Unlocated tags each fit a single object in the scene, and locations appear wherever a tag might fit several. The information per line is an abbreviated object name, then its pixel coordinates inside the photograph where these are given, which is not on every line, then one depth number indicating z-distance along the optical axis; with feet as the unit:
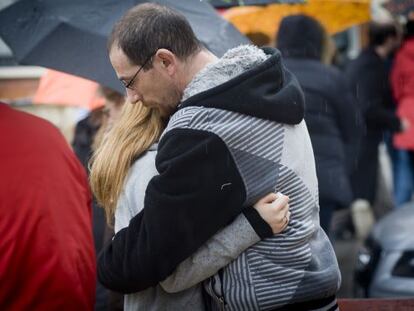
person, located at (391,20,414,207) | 56.85
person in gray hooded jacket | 18.25
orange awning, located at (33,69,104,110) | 38.52
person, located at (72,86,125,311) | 27.35
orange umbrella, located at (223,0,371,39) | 45.42
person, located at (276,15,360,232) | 37.42
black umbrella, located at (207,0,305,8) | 27.86
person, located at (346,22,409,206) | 55.93
